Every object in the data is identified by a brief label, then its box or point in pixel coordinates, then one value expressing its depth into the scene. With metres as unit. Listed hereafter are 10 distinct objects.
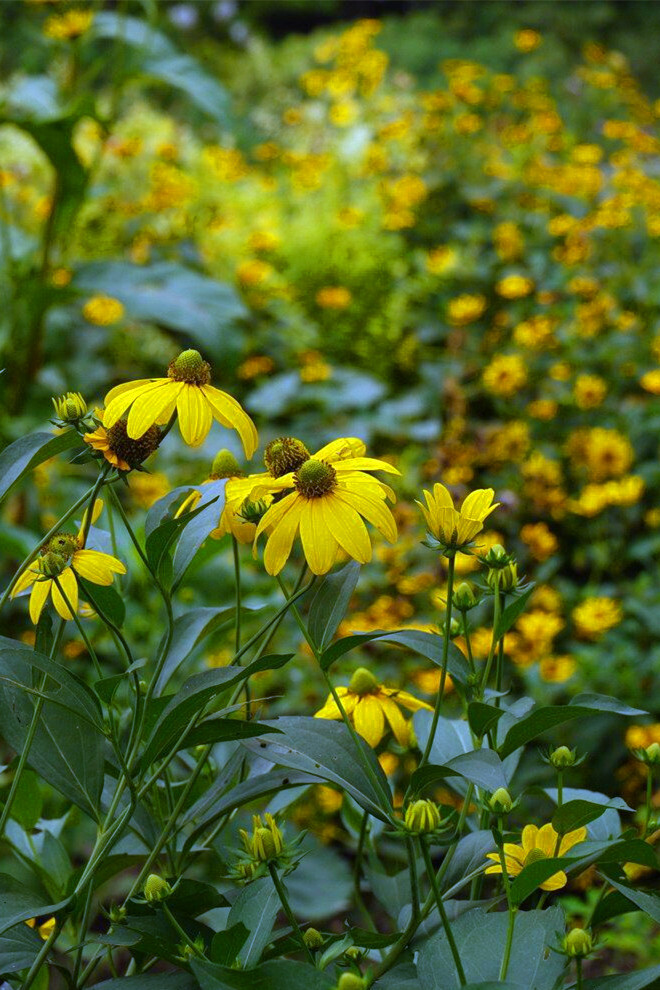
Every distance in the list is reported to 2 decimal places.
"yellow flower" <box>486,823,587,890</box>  1.74
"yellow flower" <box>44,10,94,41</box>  4.32
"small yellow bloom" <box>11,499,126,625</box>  1.73
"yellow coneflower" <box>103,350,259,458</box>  1.72
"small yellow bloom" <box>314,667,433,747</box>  1.83
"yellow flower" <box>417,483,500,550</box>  1.73
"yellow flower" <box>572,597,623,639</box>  3.40
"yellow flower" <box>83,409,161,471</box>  1.74
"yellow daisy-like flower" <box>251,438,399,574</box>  1.71
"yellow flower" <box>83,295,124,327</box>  4.95
